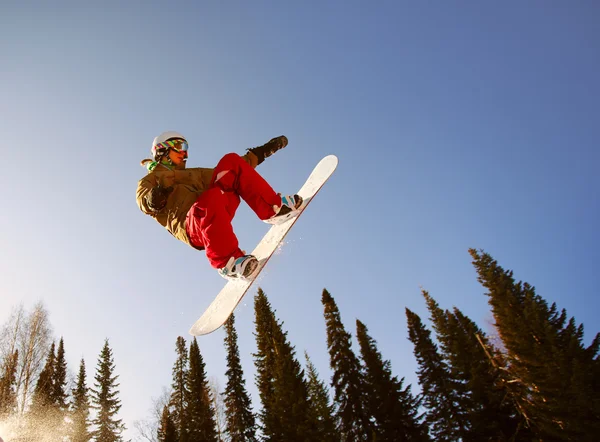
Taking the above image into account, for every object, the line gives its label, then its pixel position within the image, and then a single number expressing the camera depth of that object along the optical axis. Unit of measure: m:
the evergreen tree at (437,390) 22.62
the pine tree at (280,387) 19.11
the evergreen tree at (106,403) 28.44
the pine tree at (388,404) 21.77
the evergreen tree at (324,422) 18.22
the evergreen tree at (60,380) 29.22
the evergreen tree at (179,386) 30.73
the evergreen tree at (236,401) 28.17
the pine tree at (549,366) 15.18
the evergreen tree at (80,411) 26.03
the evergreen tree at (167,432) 25.09
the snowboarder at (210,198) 3.76
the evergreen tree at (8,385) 17.58
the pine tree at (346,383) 22.30
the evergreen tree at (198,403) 24.17
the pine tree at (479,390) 19.78
